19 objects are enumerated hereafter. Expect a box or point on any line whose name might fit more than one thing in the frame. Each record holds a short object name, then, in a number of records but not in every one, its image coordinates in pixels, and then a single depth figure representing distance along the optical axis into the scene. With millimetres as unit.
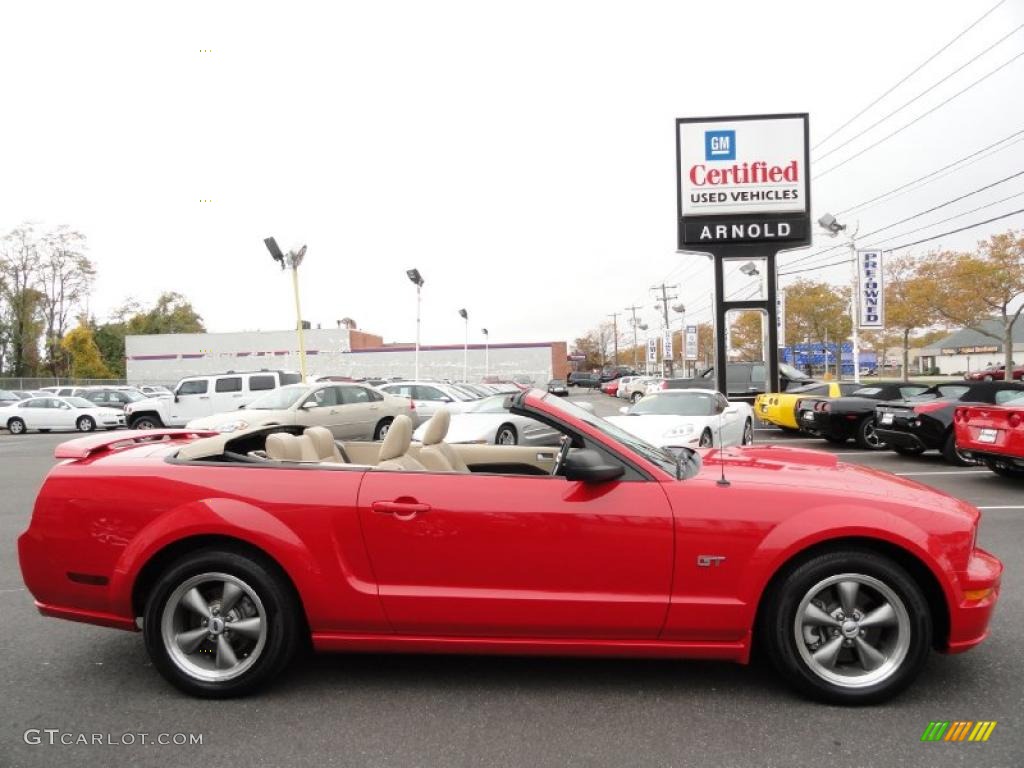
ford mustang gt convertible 3082
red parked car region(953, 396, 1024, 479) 8414
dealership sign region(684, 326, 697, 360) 49125
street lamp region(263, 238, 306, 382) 24131
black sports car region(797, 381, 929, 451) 13938
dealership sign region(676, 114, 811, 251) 20547
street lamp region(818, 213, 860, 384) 23844
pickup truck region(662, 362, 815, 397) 23406
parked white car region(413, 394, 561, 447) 11945
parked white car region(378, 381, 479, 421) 20631
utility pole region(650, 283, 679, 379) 74625
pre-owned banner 23266
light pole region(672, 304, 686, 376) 69375
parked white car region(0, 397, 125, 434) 25281
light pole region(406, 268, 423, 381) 33906
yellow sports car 16250
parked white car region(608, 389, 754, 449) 11164
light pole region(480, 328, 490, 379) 64106
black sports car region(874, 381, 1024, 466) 11133
